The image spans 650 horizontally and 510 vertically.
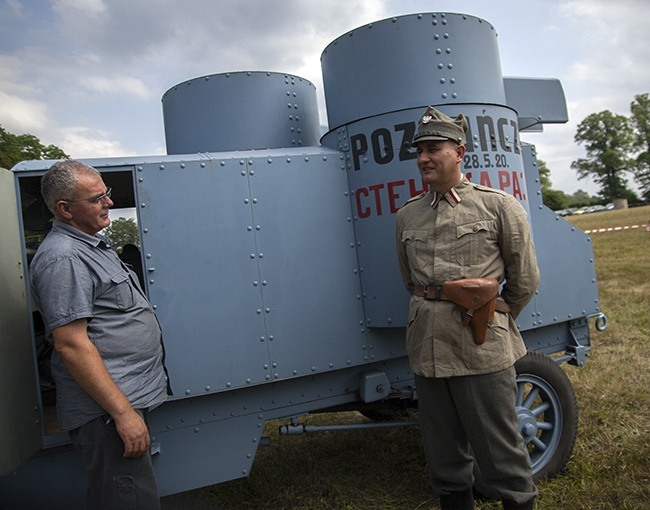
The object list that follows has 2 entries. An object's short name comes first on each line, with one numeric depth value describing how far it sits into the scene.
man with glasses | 1.87
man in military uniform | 2.29
